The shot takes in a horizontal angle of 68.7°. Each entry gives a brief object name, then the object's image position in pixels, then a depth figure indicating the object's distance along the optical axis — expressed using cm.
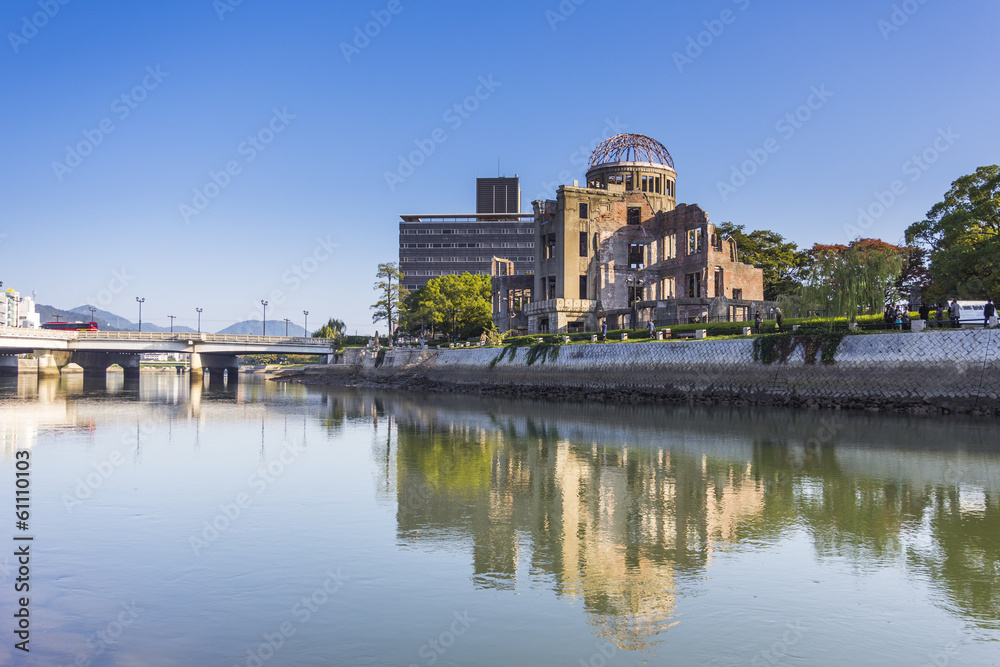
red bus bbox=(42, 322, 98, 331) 10925
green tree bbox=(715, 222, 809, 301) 8919
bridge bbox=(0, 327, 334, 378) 9844
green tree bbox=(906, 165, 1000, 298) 4956
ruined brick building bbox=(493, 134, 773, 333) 7481
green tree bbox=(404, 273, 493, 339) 10838
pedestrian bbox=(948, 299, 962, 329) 3838
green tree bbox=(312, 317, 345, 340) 16062
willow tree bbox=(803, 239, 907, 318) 4462
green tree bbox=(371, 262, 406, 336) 11600
